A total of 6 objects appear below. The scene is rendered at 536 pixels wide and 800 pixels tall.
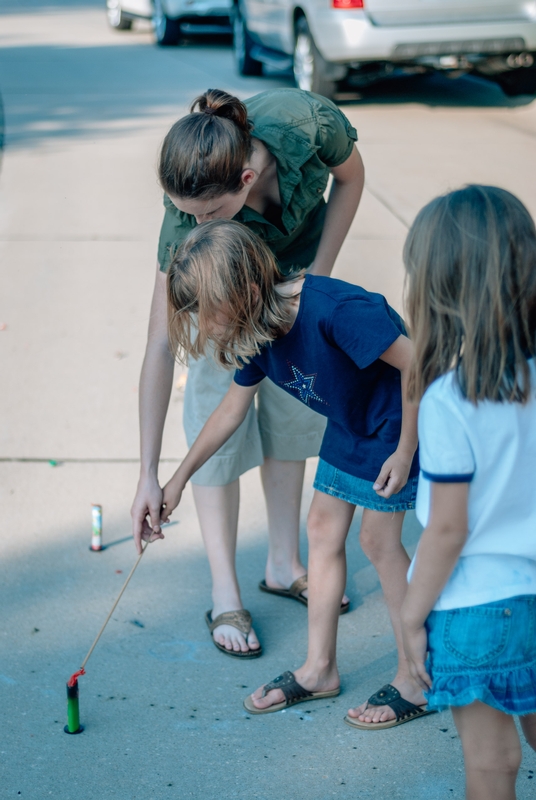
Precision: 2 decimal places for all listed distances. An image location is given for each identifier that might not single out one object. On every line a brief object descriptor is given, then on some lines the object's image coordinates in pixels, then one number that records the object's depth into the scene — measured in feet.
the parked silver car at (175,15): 44.42
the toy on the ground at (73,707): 7.43
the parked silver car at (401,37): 26.30
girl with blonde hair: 6.48
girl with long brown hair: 4.95
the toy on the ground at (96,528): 10.15
